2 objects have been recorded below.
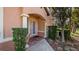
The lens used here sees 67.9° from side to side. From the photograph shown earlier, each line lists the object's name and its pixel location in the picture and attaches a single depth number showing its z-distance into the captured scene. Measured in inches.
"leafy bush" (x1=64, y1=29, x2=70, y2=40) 285.9
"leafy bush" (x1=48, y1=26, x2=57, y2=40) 259.0
